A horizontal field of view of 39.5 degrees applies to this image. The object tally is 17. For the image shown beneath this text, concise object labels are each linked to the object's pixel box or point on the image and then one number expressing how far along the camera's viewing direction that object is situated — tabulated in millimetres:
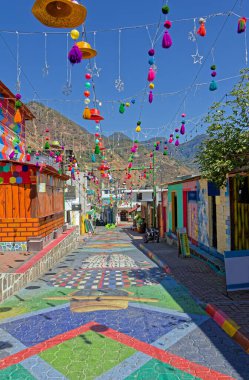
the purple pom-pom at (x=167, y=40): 6449
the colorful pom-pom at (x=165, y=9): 6002
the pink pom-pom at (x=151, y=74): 7980
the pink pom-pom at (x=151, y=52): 7480
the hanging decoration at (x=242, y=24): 6438
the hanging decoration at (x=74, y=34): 6363
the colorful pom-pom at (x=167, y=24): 6391
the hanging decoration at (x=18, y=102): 10688
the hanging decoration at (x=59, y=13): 5047
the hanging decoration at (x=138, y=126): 12094
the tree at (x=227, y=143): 7499
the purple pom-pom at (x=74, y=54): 6020
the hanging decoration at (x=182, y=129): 12223
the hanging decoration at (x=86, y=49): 6254
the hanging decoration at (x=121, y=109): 10797
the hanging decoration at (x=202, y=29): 6773
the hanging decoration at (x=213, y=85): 8203
